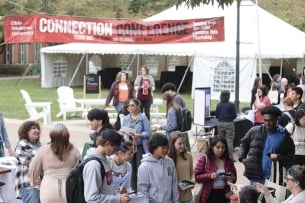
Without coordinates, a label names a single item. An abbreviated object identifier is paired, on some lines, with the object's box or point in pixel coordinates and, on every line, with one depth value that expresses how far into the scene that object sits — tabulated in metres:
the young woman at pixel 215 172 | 7.74
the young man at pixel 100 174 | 5.97
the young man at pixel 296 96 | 11.73
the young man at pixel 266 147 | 8.52
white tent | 28.38
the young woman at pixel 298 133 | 9.30
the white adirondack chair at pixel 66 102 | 22.17
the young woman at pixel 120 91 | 17.81
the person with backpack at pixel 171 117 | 12.12
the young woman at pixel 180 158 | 7.76
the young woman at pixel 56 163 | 6.95
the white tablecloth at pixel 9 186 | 8.91
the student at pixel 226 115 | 14.36
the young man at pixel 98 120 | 8.14
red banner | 26.92
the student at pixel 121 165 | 6.65
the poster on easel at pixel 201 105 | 15.30
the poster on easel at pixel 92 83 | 23.91
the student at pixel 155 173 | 7.12
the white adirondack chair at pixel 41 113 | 20.63
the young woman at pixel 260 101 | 14.74
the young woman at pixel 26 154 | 8.09
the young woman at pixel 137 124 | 10.70
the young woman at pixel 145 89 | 19.23
